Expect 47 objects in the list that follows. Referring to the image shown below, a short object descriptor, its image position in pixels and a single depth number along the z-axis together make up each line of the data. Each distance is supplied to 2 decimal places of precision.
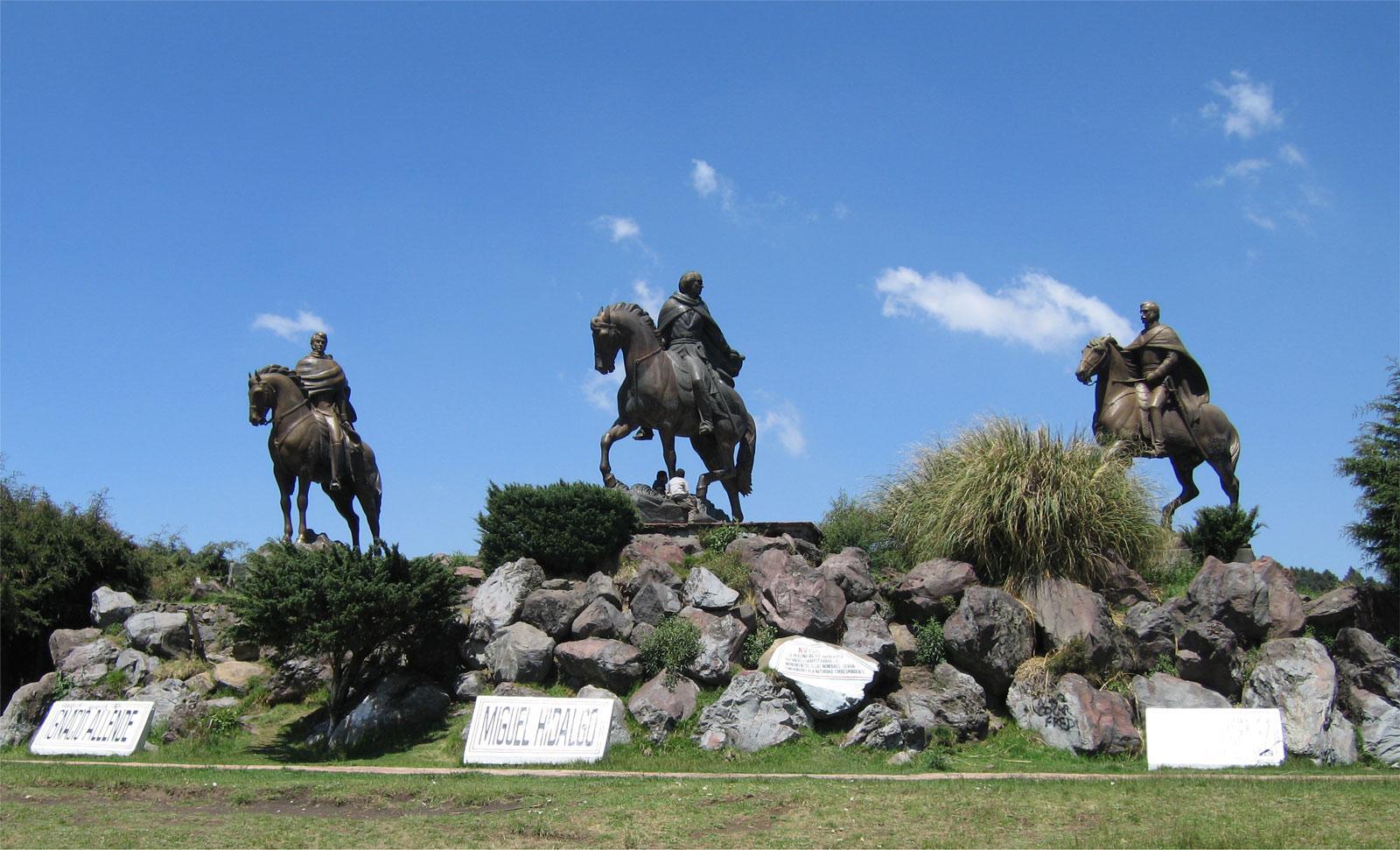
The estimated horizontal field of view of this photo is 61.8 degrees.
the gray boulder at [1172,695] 14.23
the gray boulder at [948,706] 14.00
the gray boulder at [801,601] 15.12
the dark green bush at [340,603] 14.45
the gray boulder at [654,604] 15.67
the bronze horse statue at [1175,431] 18.52
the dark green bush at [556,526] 17.08
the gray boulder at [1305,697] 13.62
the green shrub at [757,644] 14.99
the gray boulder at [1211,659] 15.00
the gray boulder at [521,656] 15.17
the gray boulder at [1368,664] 15.12
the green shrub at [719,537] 17.95
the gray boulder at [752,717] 13.63
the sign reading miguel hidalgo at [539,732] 13.30
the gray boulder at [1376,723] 13.91
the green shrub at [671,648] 14.84
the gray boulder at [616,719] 13.70
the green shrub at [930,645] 15.20
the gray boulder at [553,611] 15.73
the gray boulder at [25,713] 16.83
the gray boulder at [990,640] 14.79
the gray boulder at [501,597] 15.88
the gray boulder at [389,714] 14.76
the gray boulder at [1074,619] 14.86
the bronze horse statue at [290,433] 19.80
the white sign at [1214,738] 12.81
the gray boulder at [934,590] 15.69
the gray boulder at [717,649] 14.71
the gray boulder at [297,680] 16.59
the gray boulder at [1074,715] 13.60
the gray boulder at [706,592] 15.71
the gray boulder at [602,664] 14.84
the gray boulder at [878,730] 13.48
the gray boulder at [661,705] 13.90
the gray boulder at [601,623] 15.49
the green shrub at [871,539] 17.72
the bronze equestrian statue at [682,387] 19.50
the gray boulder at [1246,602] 15.48
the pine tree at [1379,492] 17.59
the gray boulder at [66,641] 18.75
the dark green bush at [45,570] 20.56
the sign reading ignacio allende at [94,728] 15.51
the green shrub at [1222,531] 18.00
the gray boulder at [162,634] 18.19
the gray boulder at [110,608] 19.36
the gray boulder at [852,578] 16.12
